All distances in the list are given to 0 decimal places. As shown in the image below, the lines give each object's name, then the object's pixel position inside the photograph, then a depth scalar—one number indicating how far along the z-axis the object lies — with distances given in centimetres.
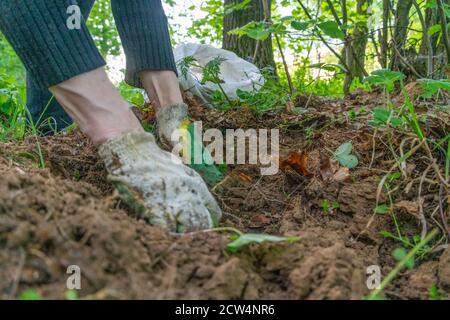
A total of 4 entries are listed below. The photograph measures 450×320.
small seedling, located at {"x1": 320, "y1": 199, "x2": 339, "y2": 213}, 138
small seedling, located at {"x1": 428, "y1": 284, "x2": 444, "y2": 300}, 97
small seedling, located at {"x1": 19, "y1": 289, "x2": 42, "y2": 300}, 67
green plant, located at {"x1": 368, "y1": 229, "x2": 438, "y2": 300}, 78
